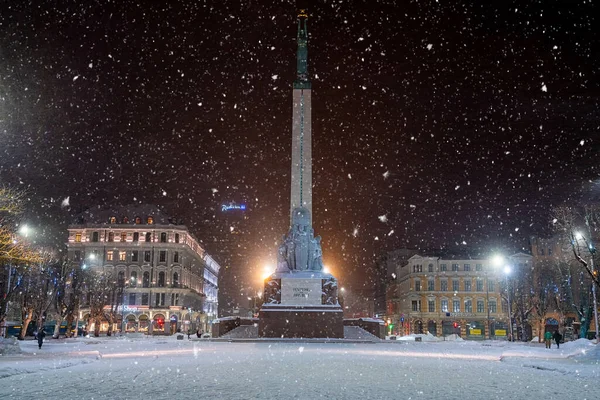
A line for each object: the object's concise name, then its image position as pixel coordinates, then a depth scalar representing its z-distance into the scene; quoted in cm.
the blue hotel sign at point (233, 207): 11470
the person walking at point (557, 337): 3512
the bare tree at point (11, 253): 2648
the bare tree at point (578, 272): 3078
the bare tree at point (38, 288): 4688
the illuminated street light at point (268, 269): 6095
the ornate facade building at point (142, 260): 7888
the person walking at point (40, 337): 3253
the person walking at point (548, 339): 3634
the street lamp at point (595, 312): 3475
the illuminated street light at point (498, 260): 4619
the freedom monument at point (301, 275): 4172
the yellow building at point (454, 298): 8056
